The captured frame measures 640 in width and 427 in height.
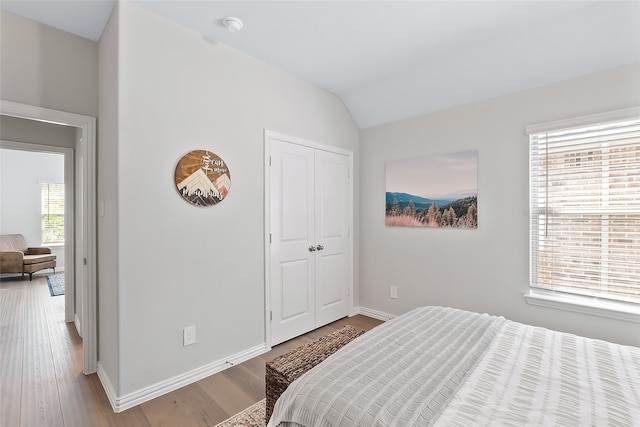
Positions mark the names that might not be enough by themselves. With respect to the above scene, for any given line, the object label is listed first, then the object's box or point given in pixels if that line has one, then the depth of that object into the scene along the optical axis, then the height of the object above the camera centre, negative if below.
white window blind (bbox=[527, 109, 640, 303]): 2.21 +0.06
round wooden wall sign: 2.25 +0.27
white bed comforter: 0.99 -0.66
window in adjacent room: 6.66 -0.01
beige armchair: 5.54 -0.86
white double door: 2.93 -0.27
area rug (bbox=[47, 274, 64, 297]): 4.79 -1.26
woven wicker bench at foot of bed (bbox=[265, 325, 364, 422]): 1.63 -0.86
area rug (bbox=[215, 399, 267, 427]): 1.81 -1.28
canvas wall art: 2.93 +0.23
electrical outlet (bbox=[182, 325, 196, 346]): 2.26 -0.93
